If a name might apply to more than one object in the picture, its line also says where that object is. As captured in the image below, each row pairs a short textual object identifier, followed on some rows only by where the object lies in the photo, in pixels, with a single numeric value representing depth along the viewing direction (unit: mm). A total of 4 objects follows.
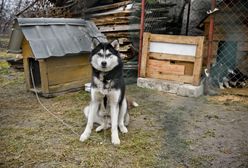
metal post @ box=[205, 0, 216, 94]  4844
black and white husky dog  3109
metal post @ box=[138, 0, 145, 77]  5393
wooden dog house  4590
